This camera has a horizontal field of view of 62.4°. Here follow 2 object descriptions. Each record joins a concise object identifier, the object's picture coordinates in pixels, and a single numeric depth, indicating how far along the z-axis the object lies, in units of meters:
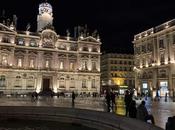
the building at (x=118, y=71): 55.94
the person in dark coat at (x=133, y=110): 8.71
